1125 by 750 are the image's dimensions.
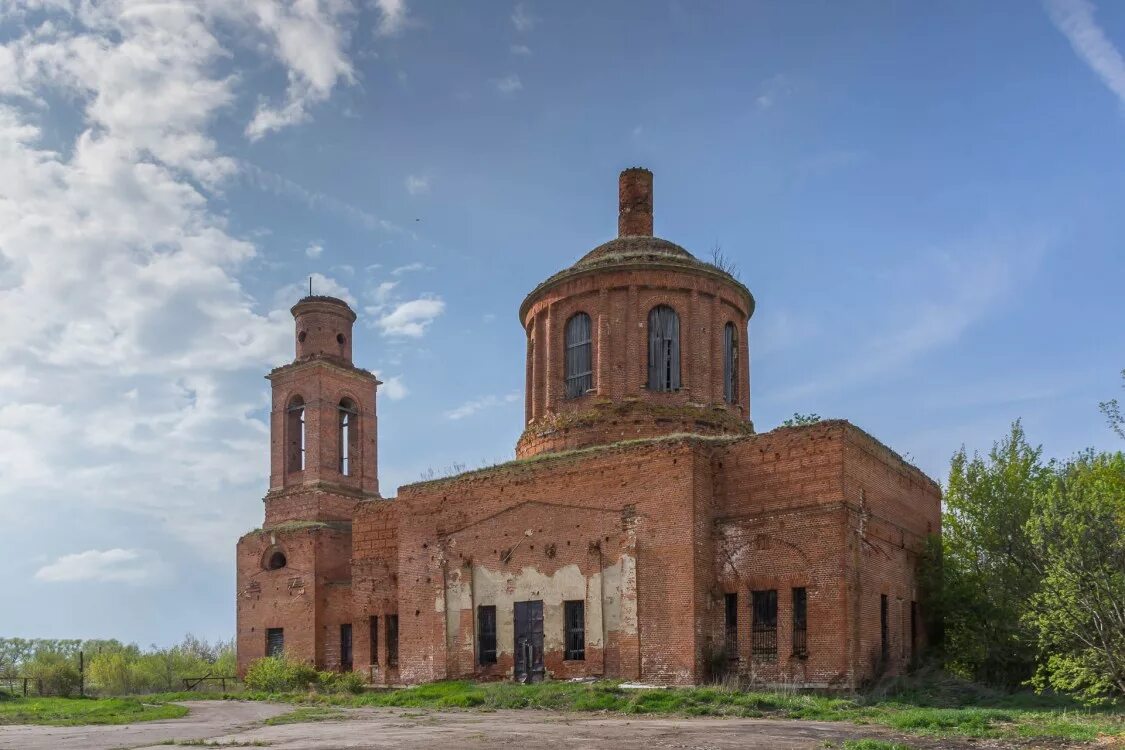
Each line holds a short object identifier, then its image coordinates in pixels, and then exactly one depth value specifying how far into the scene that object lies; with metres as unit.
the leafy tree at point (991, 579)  21.47
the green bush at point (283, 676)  26.94
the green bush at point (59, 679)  31.36
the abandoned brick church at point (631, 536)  19.73
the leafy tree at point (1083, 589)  15.56
